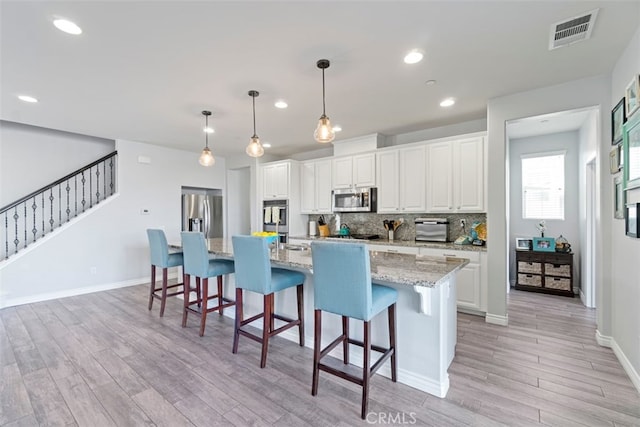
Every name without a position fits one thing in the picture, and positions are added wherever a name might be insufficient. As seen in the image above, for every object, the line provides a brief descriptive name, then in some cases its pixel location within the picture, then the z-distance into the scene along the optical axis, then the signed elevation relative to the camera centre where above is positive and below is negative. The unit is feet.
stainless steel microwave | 15.80 +0.85
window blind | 15.90 +1.60
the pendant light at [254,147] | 10.43 +2.46
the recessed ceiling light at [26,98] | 10.65 +4.42
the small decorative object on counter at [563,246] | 14.76 -1.66
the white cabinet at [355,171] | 15.80 +2.50
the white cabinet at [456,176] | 12.54 +1.76
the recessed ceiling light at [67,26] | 6.62 +4.47
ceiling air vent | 6.59 +4.49
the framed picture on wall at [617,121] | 7.99 +2.68
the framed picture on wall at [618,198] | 8.03 +0.47
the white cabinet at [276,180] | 18.85 +2.31
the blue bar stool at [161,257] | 11.87 -1.82
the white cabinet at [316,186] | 17.71 +1.79
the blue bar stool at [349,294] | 5.99 -1.79
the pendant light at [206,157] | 12.17 +2.45
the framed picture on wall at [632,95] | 6.73 +2.98
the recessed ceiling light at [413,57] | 7.88 +4.46
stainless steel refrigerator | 20.12 +0.12
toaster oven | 13.96 -0.77
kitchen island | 6.52 -2.66
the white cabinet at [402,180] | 14.20 +1.79
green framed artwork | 6.84 +1.57
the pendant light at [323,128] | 8.51 +2.57
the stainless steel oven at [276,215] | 18.62 -0.04
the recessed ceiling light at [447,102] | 11.36 +4.53
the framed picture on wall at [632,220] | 6.89 -0.15
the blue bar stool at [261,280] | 7.98 -1.91
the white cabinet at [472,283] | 11.53 -2.82
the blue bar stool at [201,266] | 9.99 -1.88
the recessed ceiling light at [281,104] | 11.42 +4.50
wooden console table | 14.47 -3.04
